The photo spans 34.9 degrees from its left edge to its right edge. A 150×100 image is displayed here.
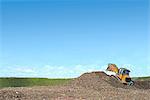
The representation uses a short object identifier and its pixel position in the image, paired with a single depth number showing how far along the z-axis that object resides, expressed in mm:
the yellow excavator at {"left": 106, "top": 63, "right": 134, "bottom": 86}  24790
